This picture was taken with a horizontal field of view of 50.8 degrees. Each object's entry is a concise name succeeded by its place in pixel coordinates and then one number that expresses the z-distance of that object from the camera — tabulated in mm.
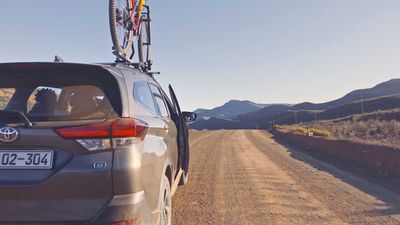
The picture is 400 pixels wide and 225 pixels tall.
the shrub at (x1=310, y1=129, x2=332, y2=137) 29891
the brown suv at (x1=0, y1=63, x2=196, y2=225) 3094
